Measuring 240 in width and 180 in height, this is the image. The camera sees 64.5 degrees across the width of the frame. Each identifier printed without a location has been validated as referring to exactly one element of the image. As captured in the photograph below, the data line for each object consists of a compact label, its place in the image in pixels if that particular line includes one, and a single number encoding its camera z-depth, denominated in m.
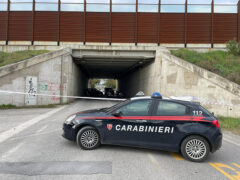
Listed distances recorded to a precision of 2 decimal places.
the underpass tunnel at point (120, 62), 18.52
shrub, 17.81
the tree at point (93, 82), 78.01
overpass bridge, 13.20
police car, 4.64
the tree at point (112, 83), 85.81
